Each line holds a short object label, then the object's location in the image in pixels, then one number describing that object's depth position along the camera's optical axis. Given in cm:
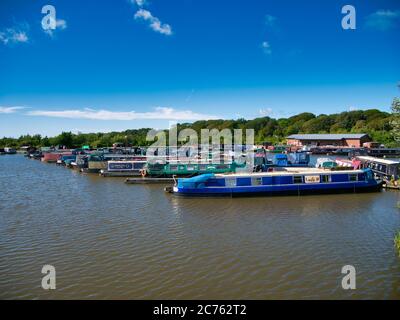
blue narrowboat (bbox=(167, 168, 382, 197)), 3073
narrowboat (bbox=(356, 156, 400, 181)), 3594
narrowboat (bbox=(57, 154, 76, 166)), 6691
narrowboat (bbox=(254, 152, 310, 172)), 4033
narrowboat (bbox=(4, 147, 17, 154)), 11572
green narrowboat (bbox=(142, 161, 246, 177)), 4247
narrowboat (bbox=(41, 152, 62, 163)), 7562
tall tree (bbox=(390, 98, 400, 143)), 1246
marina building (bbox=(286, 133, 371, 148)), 10356
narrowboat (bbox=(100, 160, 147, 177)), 4753
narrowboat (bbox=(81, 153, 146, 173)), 5179
